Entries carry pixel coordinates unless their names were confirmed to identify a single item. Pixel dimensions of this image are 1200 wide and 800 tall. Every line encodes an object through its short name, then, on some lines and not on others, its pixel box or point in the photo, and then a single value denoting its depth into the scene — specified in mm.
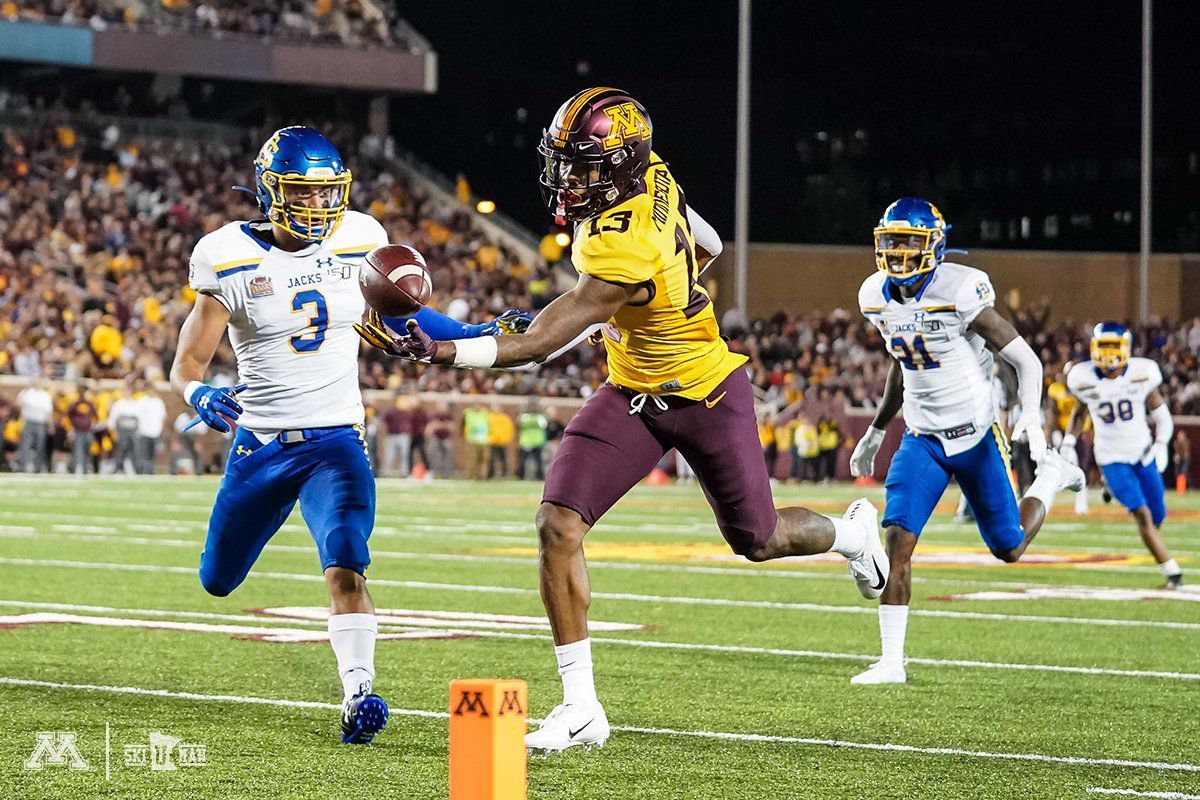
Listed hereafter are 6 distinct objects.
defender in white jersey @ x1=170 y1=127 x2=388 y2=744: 11773
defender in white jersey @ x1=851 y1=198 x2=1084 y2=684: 15477
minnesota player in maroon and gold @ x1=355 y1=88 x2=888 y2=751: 10602
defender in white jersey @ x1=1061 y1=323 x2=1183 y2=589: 23703
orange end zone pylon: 6613
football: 9609
